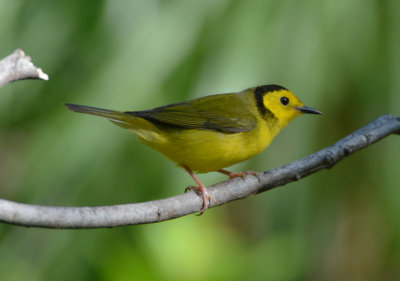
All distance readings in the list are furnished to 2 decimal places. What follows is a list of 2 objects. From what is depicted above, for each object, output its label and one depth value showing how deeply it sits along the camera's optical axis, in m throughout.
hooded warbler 2.92
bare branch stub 2.74
